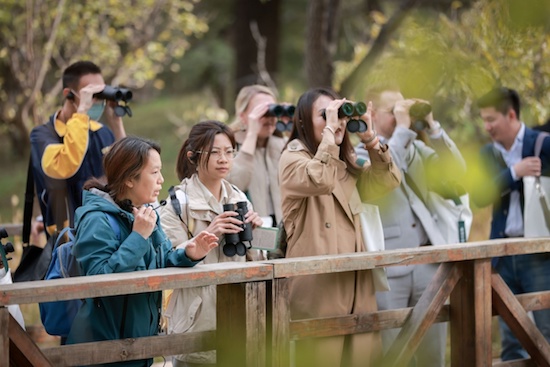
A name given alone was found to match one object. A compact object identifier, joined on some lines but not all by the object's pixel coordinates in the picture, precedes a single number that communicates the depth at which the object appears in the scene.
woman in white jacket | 8.04
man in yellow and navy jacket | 9.61
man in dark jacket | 11.23
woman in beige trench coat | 8.50
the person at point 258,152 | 10.25
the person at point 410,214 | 9.99
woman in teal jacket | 6.93
